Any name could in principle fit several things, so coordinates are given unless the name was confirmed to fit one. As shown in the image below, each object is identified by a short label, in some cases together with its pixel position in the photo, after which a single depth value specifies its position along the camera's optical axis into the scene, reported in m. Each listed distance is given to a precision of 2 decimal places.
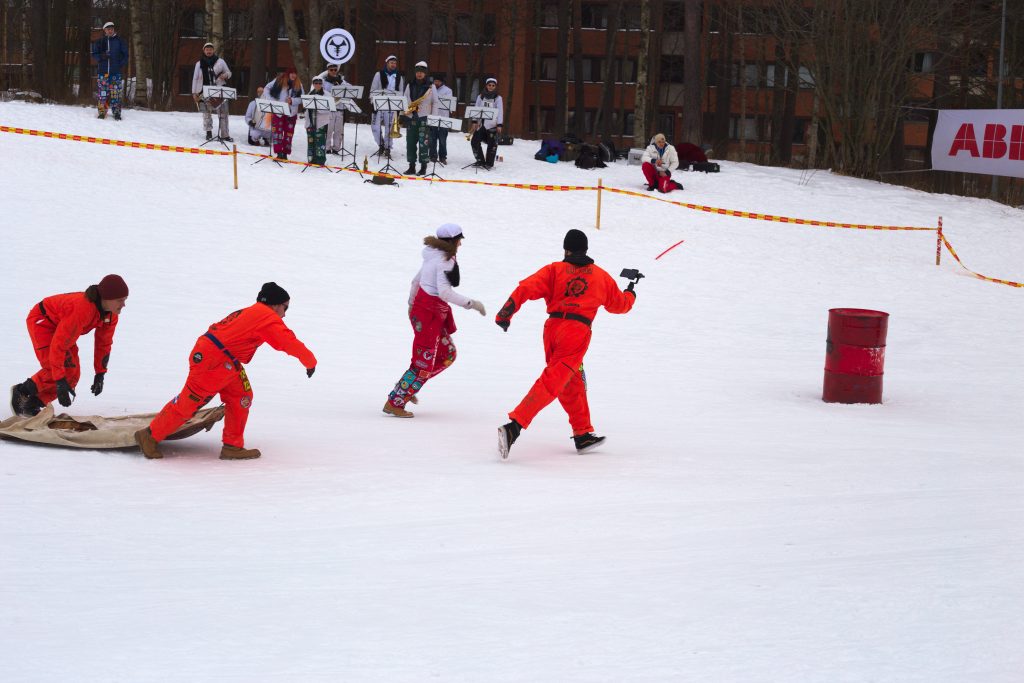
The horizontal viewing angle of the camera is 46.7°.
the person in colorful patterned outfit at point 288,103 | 20.75
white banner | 23.53
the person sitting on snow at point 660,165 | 21.84
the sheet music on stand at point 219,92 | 20.06
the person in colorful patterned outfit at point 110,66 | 20.50
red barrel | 10.56
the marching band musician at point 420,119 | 20.73
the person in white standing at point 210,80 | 20.83
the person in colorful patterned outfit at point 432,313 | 9.10
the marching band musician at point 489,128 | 21.64
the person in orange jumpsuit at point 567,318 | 7.97
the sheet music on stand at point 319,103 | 19.28
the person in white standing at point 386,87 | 20.93
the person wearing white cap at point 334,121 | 20.80
